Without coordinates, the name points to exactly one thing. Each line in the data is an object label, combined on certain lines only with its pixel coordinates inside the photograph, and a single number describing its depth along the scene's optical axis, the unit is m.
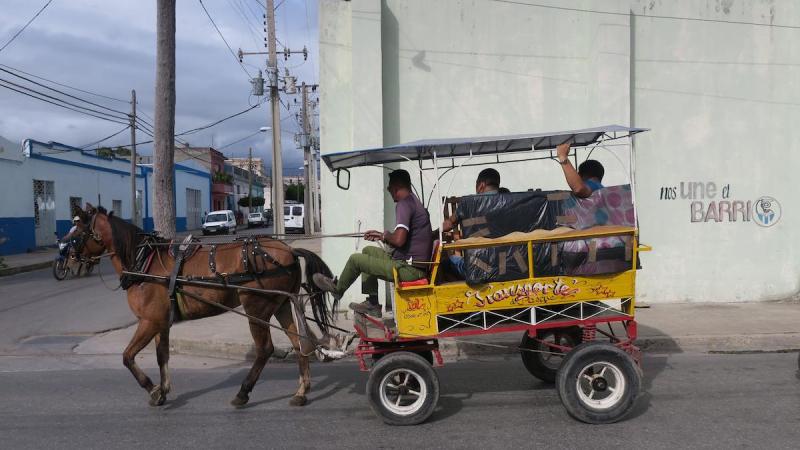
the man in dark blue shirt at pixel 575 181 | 4.73
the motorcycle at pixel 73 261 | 5.41
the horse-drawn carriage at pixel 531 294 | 4.66
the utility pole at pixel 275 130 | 19.25
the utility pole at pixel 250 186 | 57.15
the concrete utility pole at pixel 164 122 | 8.54
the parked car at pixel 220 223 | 38.28
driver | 4.91
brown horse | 5.36
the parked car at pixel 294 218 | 38.34
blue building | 23.47
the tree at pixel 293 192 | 79.44
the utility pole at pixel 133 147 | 30.39
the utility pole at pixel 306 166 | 34.28
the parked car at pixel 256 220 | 49.53
